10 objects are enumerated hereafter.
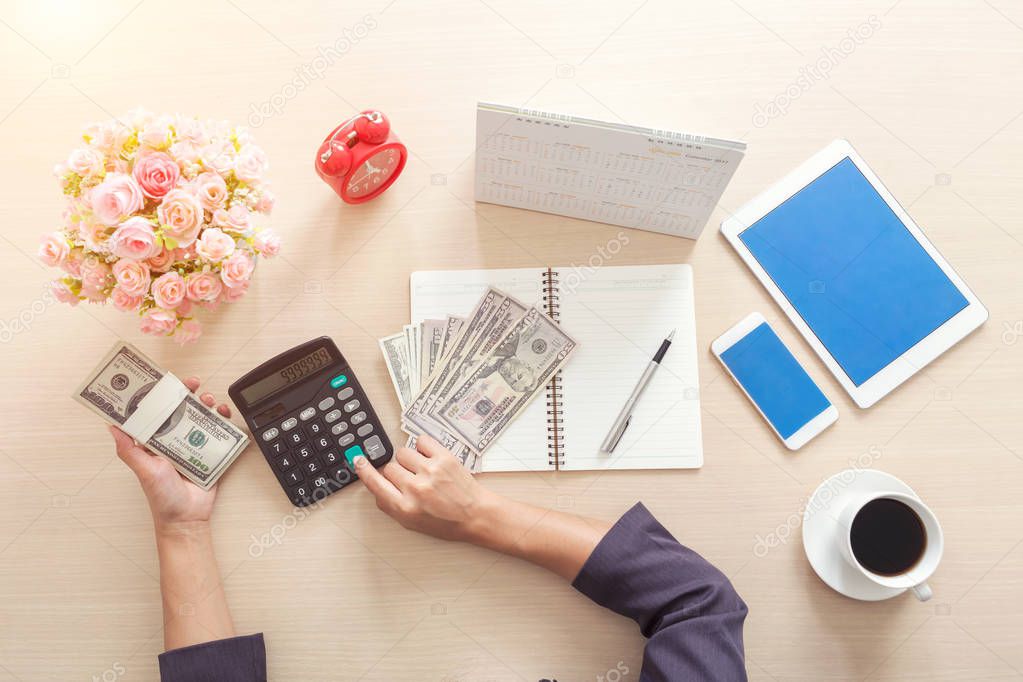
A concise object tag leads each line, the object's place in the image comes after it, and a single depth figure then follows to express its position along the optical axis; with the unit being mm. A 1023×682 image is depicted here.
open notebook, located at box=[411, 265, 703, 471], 981
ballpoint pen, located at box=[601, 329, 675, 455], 978
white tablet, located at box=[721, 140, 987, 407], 998
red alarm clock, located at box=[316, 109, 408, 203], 911
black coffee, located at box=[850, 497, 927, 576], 888
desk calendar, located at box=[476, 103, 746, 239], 851
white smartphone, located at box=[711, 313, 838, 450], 988
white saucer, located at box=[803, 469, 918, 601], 938
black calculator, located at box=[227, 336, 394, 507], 956
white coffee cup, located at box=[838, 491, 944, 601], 864
